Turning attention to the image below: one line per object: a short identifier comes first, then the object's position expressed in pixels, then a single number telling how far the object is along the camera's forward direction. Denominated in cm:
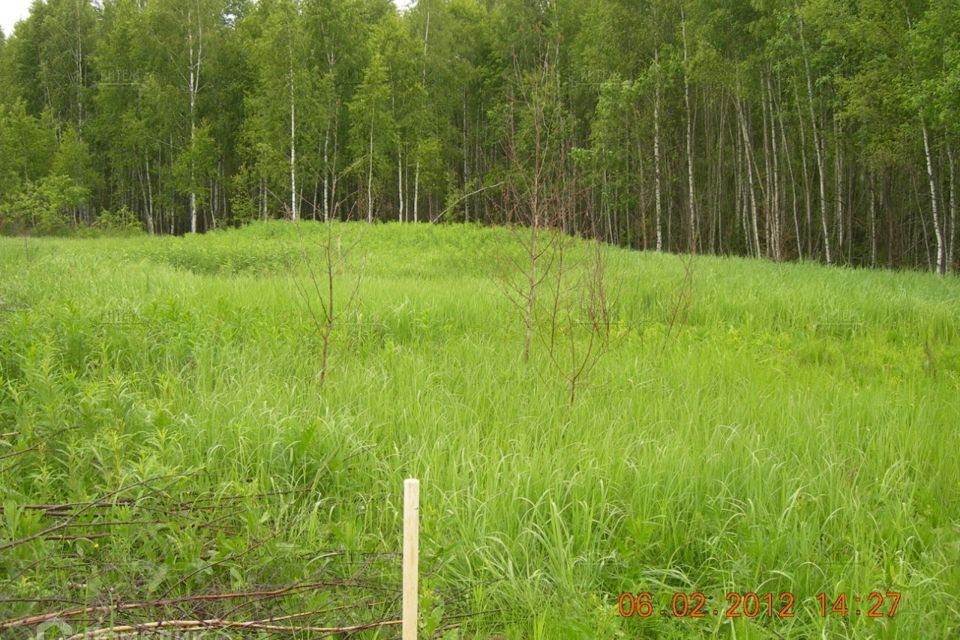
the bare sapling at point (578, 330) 530
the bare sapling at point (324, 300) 495
